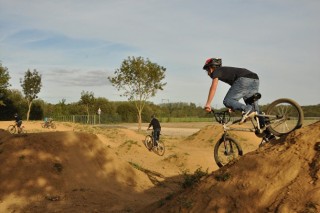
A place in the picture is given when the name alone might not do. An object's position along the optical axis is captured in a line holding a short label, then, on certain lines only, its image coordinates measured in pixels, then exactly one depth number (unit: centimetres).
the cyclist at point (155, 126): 2234
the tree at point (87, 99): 7188
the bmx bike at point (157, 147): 2327
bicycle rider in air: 726
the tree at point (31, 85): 5271
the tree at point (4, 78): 4815
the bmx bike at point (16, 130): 3162
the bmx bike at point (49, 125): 3884
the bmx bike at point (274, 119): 705
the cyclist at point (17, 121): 3151
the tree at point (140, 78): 4684
